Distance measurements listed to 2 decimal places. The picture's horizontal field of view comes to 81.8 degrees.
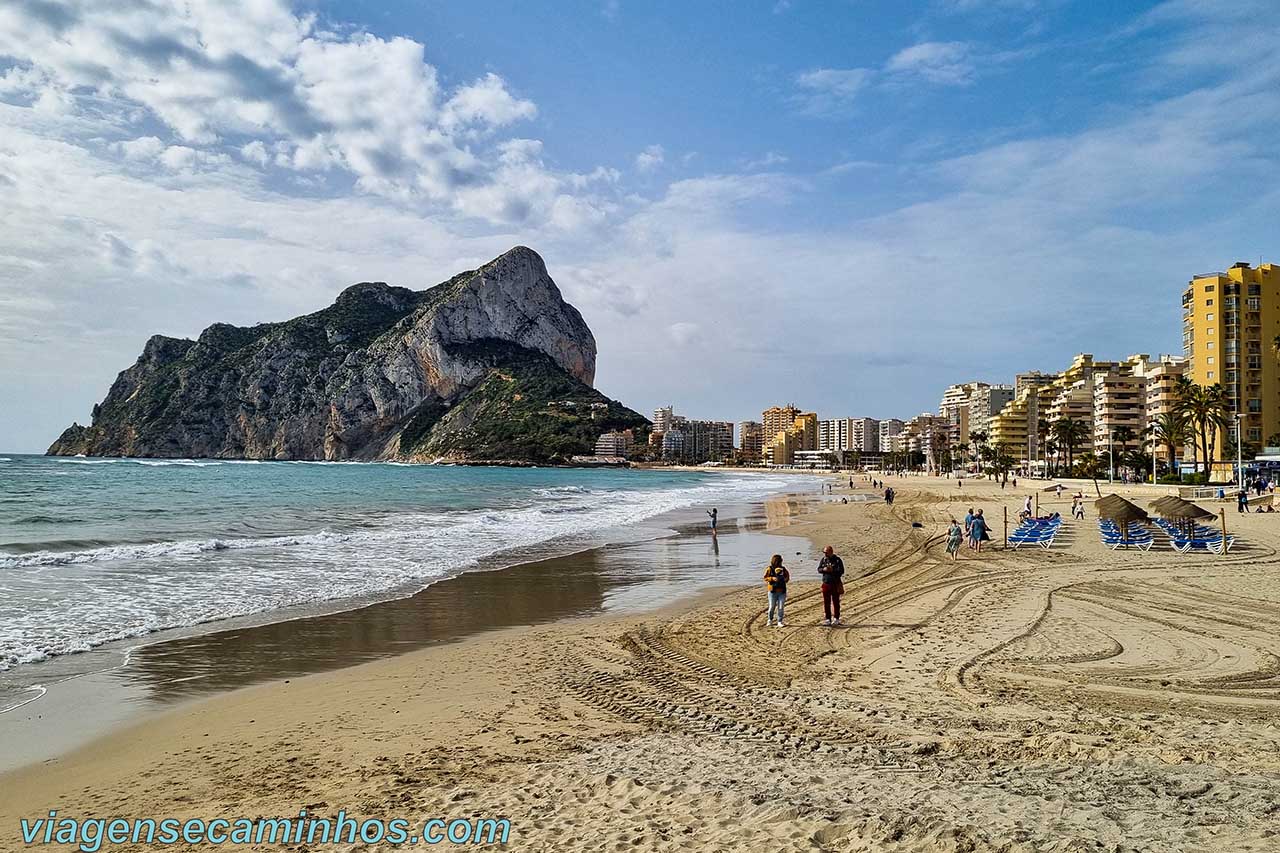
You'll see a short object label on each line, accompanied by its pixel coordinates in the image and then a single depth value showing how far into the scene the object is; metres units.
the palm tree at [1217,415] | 59.19
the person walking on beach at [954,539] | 20.25
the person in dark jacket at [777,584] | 12.02
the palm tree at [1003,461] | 90.38
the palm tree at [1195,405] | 58.28
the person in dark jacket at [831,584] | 11.77
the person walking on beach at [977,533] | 21.84
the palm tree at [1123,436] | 91.19
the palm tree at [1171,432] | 61.84
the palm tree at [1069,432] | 83.06
